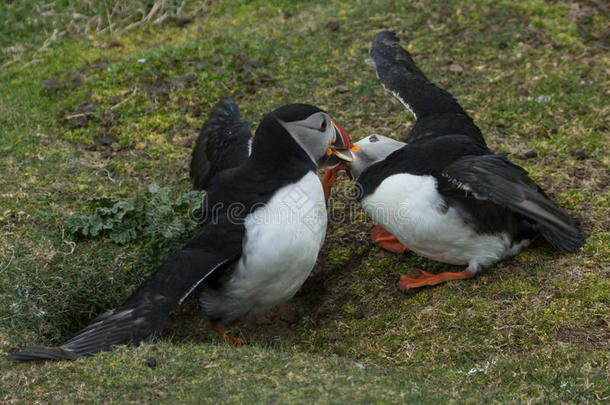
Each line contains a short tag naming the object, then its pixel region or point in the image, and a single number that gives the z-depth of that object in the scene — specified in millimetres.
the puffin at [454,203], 8508
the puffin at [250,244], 8062
